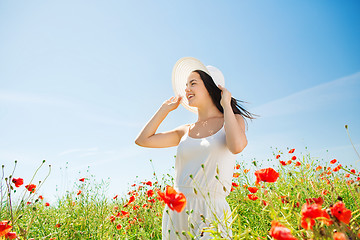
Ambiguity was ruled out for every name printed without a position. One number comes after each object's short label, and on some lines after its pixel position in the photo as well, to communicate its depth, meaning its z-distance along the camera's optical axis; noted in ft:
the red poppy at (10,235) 5.08
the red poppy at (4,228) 4.83
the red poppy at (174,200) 3.82
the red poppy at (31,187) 7.75
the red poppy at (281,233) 2.67
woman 6.03
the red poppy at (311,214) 2.77
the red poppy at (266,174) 4.08
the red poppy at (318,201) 3.58
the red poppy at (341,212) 2.74
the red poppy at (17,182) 7.14
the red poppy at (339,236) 2.62
